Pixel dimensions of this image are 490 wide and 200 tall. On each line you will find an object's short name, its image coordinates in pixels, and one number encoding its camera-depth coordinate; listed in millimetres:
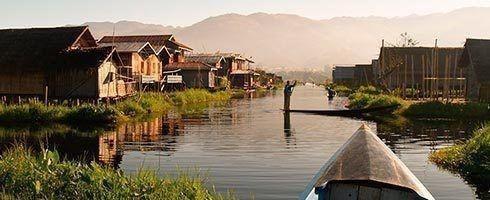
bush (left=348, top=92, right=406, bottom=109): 33000
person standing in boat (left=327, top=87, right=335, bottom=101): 48938
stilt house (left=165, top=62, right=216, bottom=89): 55938
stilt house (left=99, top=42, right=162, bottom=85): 41719
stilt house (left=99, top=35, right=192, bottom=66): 59253
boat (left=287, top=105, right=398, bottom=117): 30734
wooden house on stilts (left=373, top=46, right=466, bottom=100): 51906
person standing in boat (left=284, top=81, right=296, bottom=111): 32719
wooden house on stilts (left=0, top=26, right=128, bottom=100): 33750
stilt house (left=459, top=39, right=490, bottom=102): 37250
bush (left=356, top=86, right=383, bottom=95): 45172
